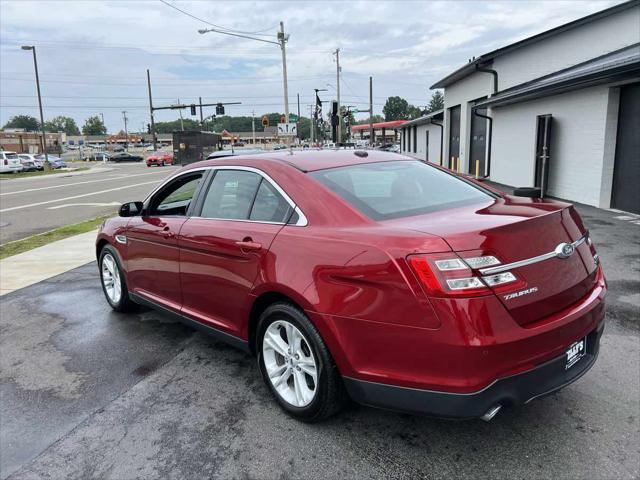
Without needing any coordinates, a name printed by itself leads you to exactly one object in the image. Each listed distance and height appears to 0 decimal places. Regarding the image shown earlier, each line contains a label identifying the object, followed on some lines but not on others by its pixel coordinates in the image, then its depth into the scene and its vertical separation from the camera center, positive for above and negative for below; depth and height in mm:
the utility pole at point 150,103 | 55750 +4138
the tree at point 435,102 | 138312 +8750
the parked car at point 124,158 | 65250 -2132
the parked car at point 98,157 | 70925 -2136
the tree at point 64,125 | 167038 +5724
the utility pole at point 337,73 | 60094 +7489
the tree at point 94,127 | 148375 +4238
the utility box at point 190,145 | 36812 -395
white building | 10102 +502
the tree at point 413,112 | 132125 +6030
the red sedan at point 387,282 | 2373 -773
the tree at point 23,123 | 149000 +5870
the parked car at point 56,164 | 46966 -1957
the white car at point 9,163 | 39656 -1482
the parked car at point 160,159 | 49453 -1847
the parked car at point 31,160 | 43075 -1438
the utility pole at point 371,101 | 58388 +3932
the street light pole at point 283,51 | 28547 +4770
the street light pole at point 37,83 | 40422 +4763
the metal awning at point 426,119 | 27689 +885
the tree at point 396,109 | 139375 +7045
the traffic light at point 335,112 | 22956 +1091
